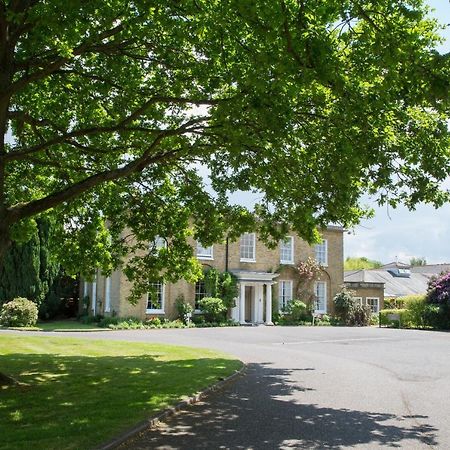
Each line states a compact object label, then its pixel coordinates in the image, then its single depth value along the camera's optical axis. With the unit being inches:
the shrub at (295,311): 1537.2
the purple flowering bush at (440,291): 1367.4
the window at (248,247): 1557.8
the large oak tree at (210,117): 317.1
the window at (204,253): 1464.1
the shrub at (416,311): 1425.9
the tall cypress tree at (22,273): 1358.3
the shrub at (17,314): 1208.2
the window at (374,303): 1786.4
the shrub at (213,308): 1366.9
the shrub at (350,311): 1594.5
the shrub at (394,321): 1469.9
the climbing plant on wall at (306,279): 1603.1
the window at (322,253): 1678.2
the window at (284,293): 1577.3
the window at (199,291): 1443.2
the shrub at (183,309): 1350.9
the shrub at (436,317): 1365.7
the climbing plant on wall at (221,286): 1422.2
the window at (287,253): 1616.6
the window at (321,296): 1644.1
